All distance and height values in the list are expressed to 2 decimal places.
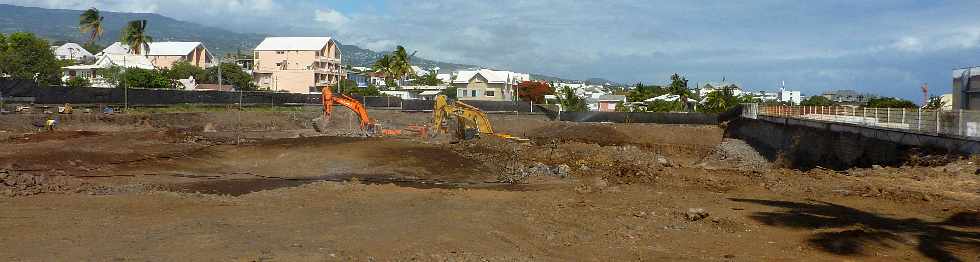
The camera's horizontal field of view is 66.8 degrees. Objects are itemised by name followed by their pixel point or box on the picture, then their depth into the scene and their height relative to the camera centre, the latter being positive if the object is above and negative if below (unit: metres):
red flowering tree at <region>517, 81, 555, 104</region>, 104.25 +2.90
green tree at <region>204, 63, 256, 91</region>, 94.38 +4.27
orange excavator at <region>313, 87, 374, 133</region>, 44.09 +0.29
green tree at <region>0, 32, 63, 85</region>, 67.75 +4.68
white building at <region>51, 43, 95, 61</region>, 138.49 +11.20
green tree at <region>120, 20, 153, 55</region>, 91.00 +9.31
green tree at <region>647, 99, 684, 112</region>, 84.66 +0.71
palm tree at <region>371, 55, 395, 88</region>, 103.00 +6.32
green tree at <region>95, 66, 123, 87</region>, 76.16 +3.79
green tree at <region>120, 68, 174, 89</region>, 72.50 +3.04
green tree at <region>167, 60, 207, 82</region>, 92.88 +5.04
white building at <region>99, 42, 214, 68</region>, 113.88 +8.89
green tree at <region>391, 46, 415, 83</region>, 101.25 +6.76
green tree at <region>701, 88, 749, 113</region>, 86.62 +1.34
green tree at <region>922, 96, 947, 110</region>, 64.52 +1.01
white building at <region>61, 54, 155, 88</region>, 89.00 +5.34
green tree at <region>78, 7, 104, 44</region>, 88.94 +10.64
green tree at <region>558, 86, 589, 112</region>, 91.19 +1.18
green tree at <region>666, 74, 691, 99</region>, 114.00 +4.23
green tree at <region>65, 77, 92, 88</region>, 70.06 +2.73
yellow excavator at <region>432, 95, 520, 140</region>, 39.97 -0.36
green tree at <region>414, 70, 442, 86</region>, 150.50 +6.44
